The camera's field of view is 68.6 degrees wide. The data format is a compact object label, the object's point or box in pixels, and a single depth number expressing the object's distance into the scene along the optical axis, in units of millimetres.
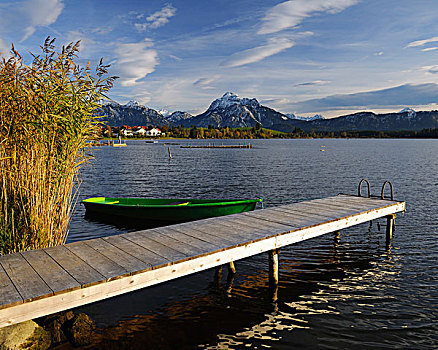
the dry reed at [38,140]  7848
